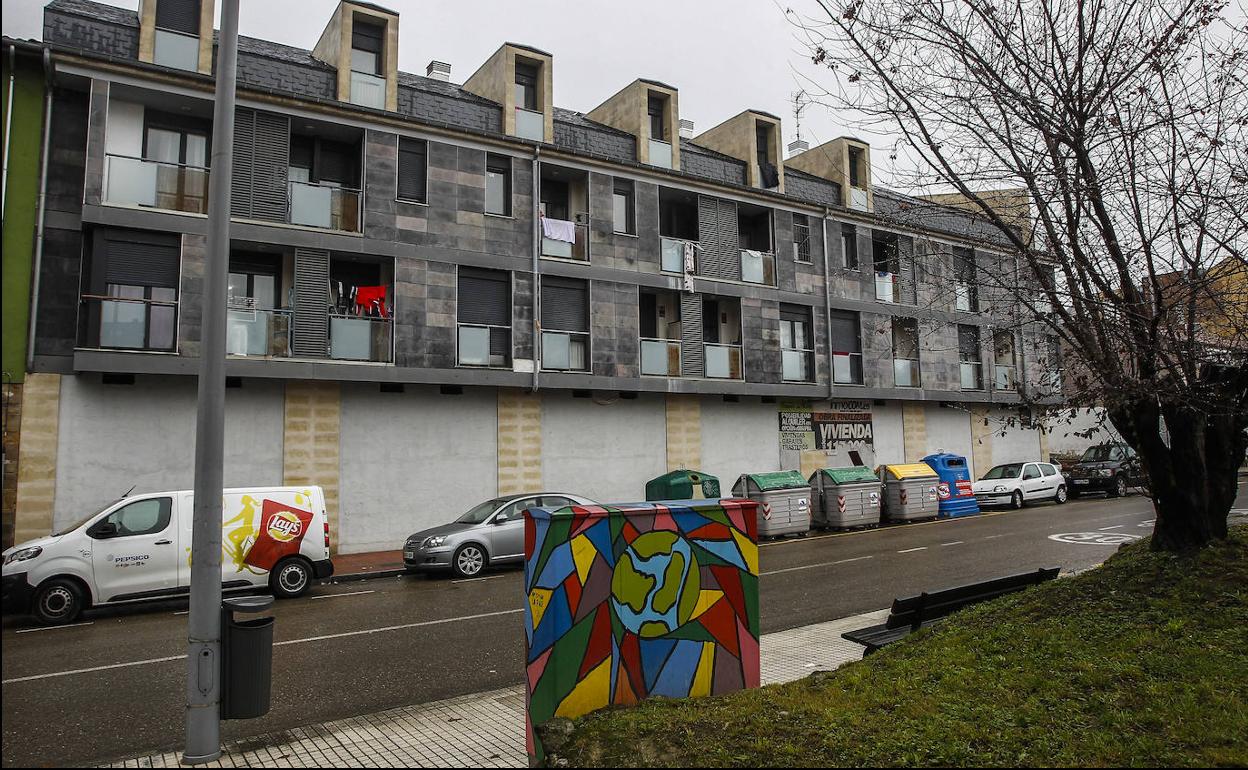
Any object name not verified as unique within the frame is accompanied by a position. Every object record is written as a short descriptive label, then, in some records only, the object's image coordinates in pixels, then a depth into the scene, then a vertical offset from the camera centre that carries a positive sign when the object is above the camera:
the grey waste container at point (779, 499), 19.47 -1.07
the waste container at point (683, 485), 19.56 -0.69
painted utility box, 5.18 -0.99
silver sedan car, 14.12 -1.46
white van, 10.90 -1.28
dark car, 27.48 -0.88
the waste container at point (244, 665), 5.47 -1.37
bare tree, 6.68 +1.87
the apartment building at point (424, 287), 15.67 +4.12
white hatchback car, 25.38 -1.05
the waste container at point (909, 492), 22.61 -1.09
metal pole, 5.39 +0.01
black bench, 7.35 -1.46
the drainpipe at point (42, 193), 14.97 +5.06
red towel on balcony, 18.44 +3.64
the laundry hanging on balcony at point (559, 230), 20.66 +5.78
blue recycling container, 24.20 -1.00
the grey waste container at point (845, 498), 21.09 -1.15
